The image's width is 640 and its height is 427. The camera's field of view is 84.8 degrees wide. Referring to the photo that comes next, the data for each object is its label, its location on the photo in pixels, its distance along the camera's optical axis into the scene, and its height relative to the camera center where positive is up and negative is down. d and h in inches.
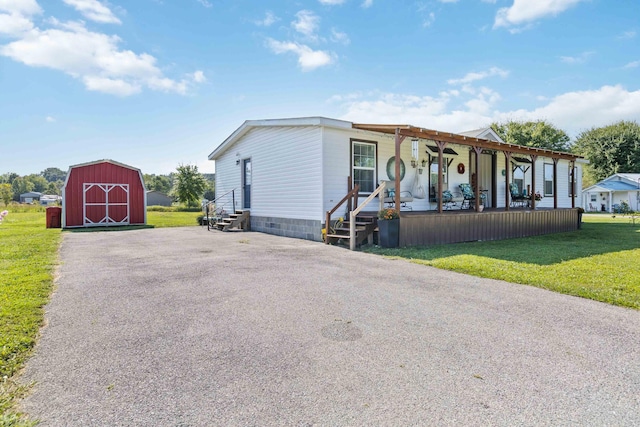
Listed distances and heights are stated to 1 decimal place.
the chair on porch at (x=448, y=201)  458.3 +15.9
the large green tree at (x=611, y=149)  1427.2 +267.5
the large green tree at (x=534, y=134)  1482.5 +337.4
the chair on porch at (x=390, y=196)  397.4 +20.9
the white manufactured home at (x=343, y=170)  377.7 +58.6
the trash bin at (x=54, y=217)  567.2 +1.0
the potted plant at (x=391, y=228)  318.3 -12.8
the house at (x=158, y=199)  2121.3 +107.2
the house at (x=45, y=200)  2541.3 +133.3
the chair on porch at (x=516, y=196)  522.4 +24.0
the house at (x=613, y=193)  1217.4 +66.7
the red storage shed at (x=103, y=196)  585.6 +37.9
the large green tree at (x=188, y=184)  1283.6 +118.8
